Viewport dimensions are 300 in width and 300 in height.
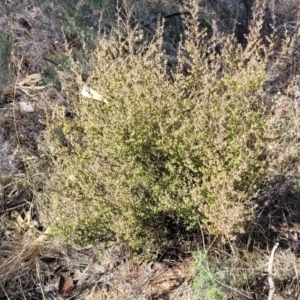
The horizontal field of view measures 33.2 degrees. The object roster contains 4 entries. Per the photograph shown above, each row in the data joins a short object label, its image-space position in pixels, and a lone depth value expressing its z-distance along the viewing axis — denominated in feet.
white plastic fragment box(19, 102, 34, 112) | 12.53
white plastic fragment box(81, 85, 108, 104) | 8.12
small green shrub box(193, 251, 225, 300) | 6.88
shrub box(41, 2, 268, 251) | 7.16
